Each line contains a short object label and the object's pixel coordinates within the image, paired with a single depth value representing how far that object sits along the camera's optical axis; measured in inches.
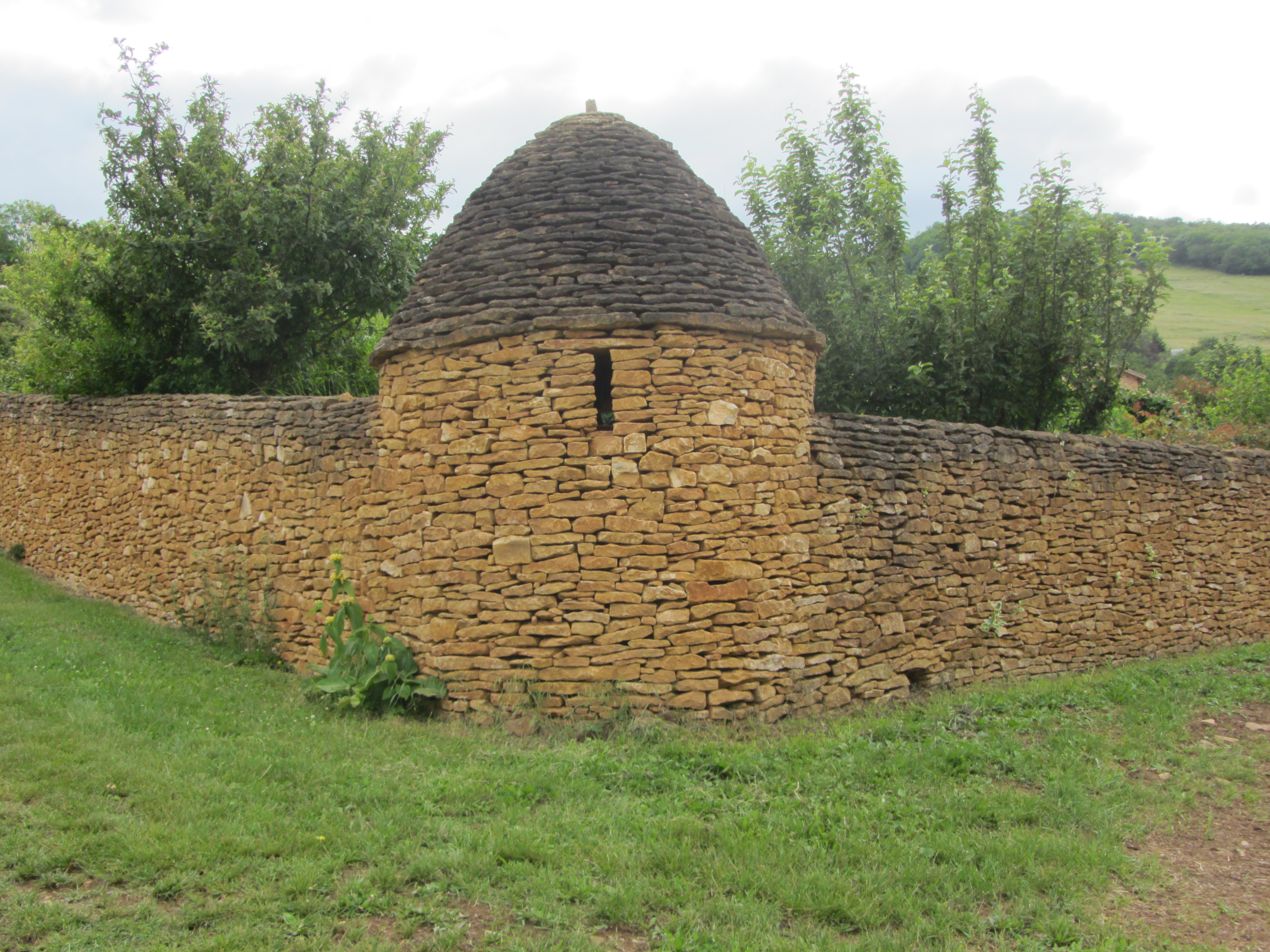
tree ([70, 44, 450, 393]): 455.8
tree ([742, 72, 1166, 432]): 457.1
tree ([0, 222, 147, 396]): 465.1
